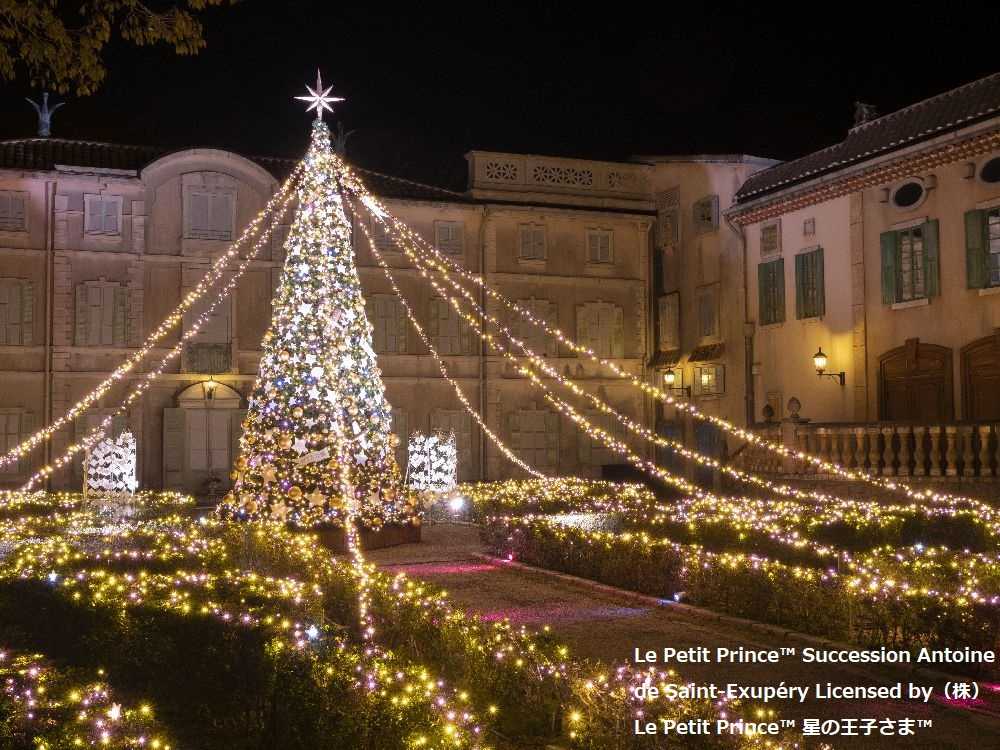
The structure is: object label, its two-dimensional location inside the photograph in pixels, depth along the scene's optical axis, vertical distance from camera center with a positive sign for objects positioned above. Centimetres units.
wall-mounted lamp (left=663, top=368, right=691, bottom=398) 2825 +130
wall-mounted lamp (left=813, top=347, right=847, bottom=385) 2100 +121
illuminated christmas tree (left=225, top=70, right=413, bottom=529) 1437 +46
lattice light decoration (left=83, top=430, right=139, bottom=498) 2311 -73
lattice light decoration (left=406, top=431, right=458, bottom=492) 2403 -68
